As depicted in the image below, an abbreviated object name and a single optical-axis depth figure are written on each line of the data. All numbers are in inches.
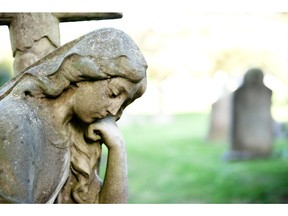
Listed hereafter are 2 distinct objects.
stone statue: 82.5
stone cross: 108.2
